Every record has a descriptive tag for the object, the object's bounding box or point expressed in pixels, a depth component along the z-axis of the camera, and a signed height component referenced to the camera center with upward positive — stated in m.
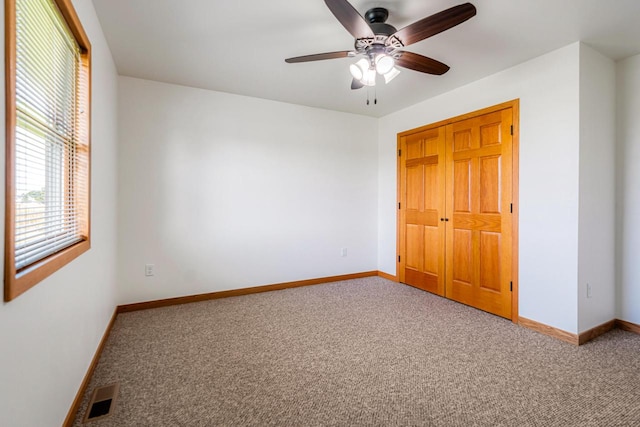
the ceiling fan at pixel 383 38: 1.75 +1.15
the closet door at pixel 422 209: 3.73 +0.09
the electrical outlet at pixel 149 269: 3.33 -0.58
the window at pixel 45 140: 1.04 +0.35
